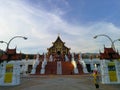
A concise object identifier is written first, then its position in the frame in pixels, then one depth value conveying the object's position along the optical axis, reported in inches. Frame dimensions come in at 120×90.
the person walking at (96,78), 304.3
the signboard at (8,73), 382.1
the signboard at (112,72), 382.3
